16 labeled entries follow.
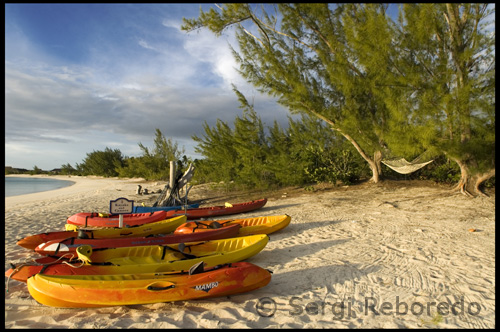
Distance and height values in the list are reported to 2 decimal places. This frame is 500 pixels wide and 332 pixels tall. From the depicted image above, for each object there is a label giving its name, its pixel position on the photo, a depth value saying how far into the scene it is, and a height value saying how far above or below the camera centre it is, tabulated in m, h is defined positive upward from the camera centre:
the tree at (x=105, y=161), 47.28 +0.99
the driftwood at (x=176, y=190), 11.79 -0.92
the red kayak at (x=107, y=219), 8.00 -1.39
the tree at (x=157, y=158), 30.91 +0.92
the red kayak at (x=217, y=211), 9.19 -1.39
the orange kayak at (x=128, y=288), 3.34 -1.36
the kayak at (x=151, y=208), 9.89 -1.39
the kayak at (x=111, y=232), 5.61 -1.36
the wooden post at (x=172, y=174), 11.79 -0.29
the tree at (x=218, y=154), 16.20 +0.66
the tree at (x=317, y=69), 11.33 +3.81
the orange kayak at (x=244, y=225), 6.46 -1.33
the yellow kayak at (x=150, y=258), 3.86 -1.33
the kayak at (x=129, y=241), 5.00 -1.34
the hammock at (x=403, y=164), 11.01 +0.00
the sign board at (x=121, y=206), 6.22 -0.81
